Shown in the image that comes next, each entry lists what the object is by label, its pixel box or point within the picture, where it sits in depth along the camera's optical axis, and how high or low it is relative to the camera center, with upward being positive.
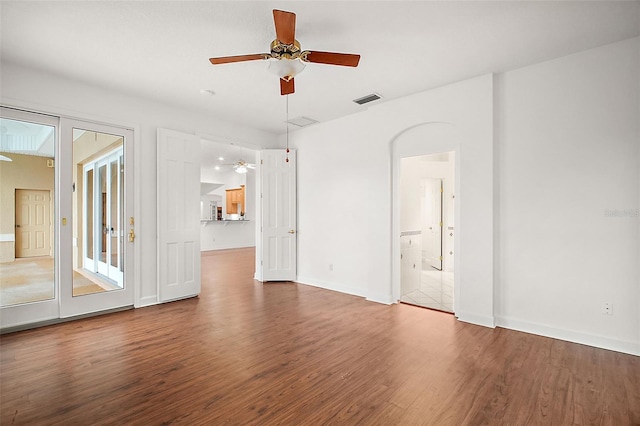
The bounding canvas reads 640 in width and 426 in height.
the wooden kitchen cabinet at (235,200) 12.37 +0.51
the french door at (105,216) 4.38 -0.04
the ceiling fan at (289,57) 2.59 +1.39
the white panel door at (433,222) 7.22 -0.26
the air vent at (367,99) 4.41 +1.69
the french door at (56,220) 3.61 -0.09
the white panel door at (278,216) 6.08 -0.08
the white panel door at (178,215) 4.64 -0.04
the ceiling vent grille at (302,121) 5.48 +1.68
